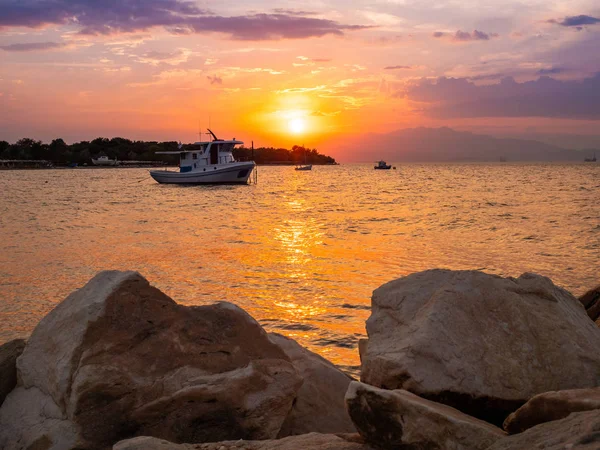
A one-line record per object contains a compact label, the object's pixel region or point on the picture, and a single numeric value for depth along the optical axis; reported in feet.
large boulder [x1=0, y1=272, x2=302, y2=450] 14.15
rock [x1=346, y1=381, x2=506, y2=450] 10.78
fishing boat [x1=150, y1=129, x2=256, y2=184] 204.64
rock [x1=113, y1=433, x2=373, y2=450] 11.42
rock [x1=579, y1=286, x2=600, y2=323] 22.62
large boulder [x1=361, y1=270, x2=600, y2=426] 12.79
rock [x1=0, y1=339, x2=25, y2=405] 16.40
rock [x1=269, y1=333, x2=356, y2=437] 16.31
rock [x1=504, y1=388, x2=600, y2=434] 10.91
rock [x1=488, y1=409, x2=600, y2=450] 8.77
